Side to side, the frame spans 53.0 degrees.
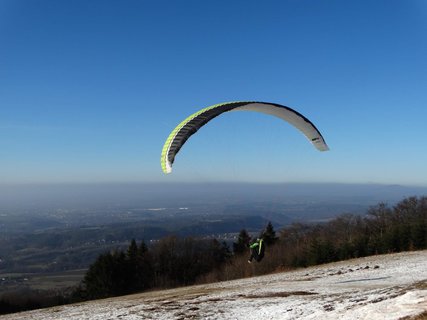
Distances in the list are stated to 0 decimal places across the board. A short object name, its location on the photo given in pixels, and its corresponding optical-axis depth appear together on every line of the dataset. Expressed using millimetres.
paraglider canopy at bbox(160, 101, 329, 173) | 15438
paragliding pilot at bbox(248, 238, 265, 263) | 18547
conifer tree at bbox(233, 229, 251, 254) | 68375
